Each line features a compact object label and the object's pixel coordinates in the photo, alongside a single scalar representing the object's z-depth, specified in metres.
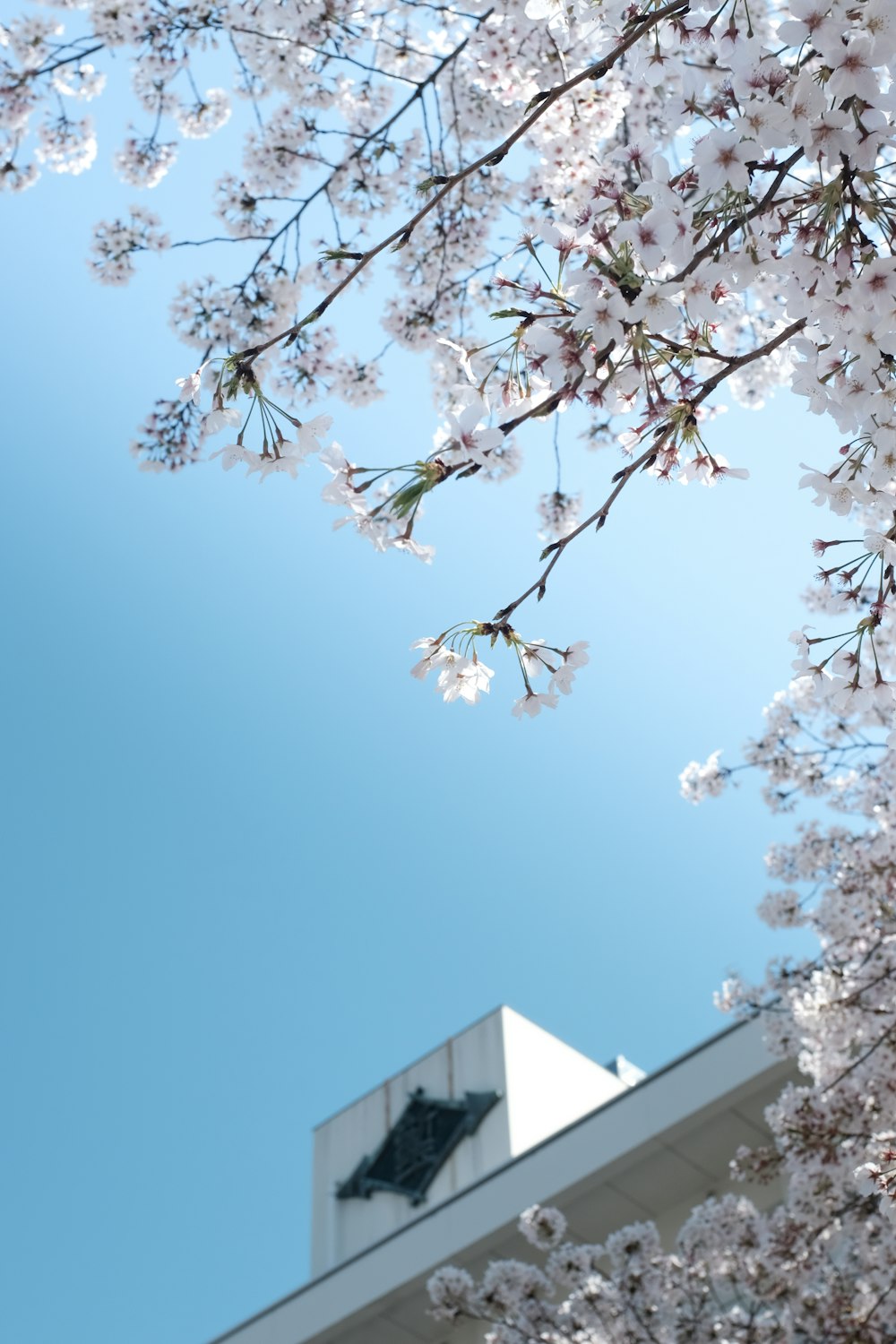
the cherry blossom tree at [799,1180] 5.88
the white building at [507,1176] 9.12
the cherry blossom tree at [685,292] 1.76
